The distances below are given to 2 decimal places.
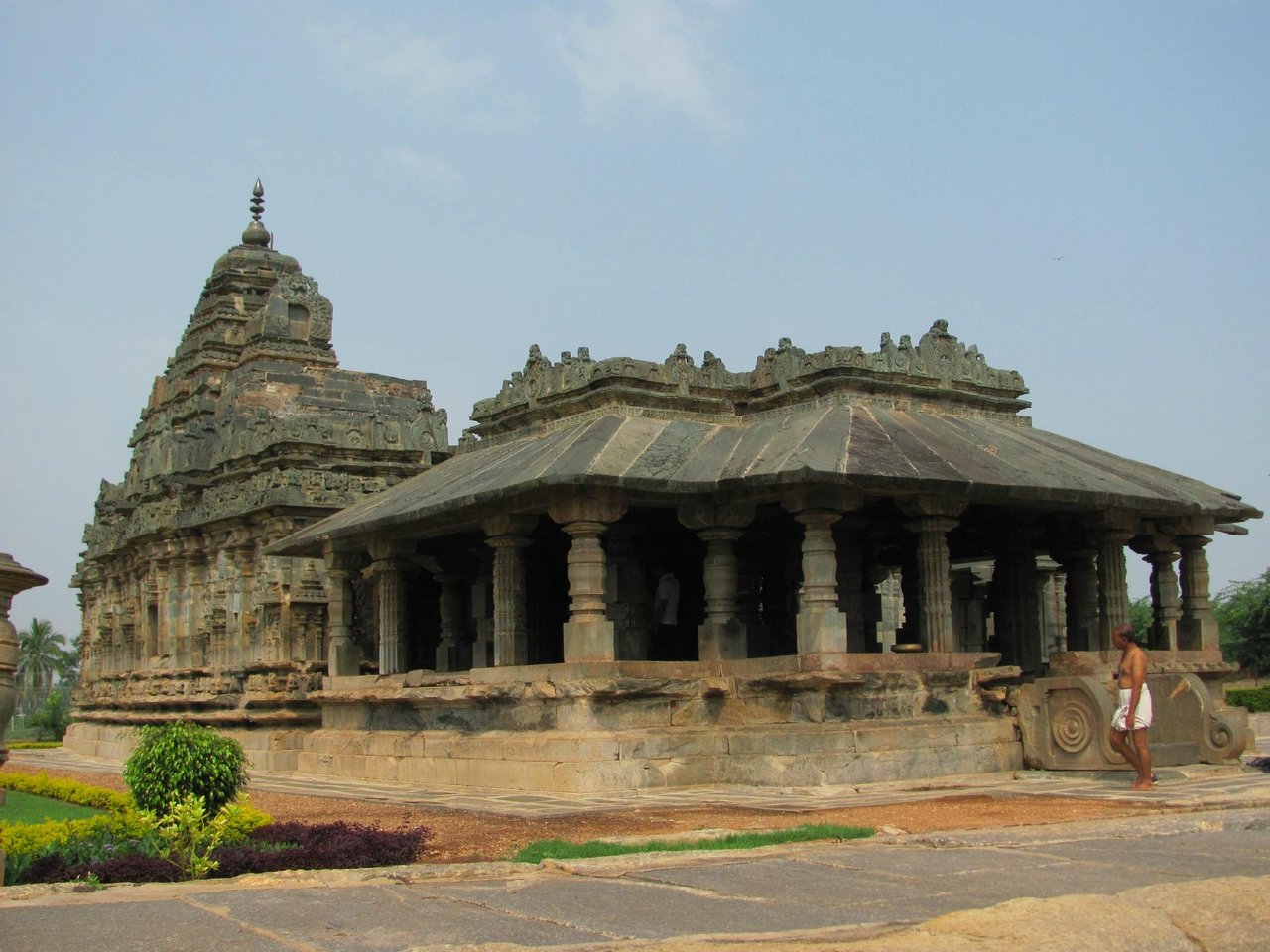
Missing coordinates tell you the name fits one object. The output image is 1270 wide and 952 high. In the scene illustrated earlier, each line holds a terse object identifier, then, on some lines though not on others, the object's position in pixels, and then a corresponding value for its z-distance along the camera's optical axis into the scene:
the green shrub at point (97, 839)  9.39
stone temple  16.39
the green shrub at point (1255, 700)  34.75
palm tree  96.94
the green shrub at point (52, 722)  50.12
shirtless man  14.16
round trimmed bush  11.27
